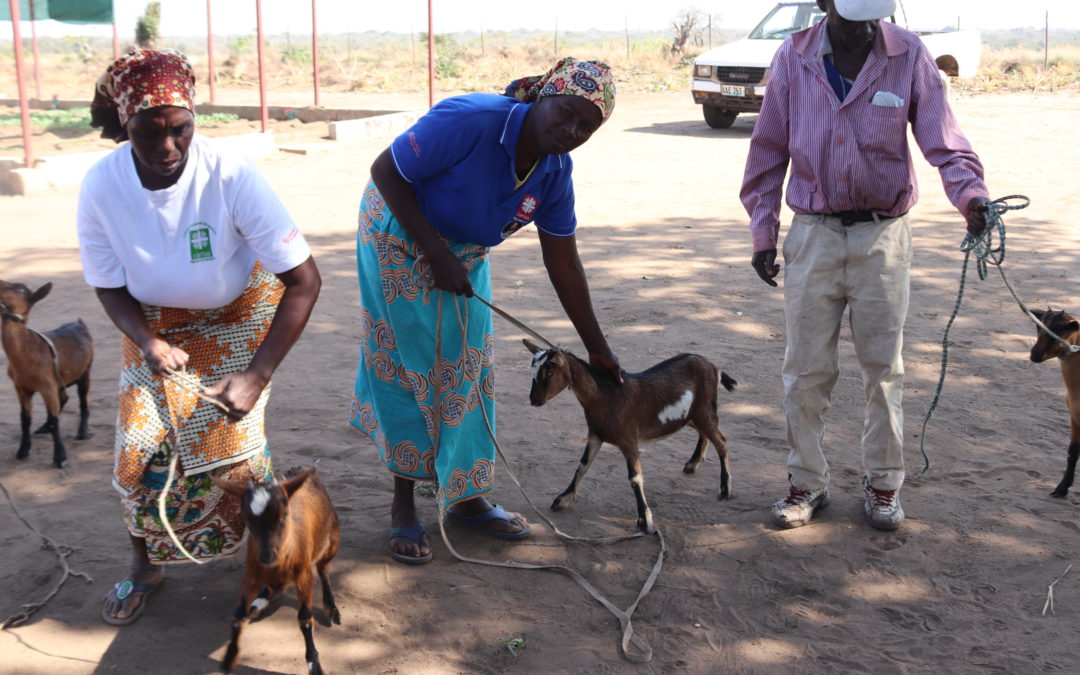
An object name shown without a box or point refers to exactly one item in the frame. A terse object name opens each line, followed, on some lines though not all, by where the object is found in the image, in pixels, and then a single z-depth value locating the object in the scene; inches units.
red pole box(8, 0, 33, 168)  493.7
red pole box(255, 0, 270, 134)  645.3
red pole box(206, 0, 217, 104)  728.9
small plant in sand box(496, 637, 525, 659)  139.8
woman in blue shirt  144.3
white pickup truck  664.4
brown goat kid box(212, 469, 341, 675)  120.1
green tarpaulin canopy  622.1
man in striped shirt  157.2
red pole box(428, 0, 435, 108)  714.2
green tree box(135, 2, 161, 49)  843.2
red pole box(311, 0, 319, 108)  729.6
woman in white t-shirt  124.0
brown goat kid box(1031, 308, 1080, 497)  184.5
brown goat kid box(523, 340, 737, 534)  167.9
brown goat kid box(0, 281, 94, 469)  202.5
